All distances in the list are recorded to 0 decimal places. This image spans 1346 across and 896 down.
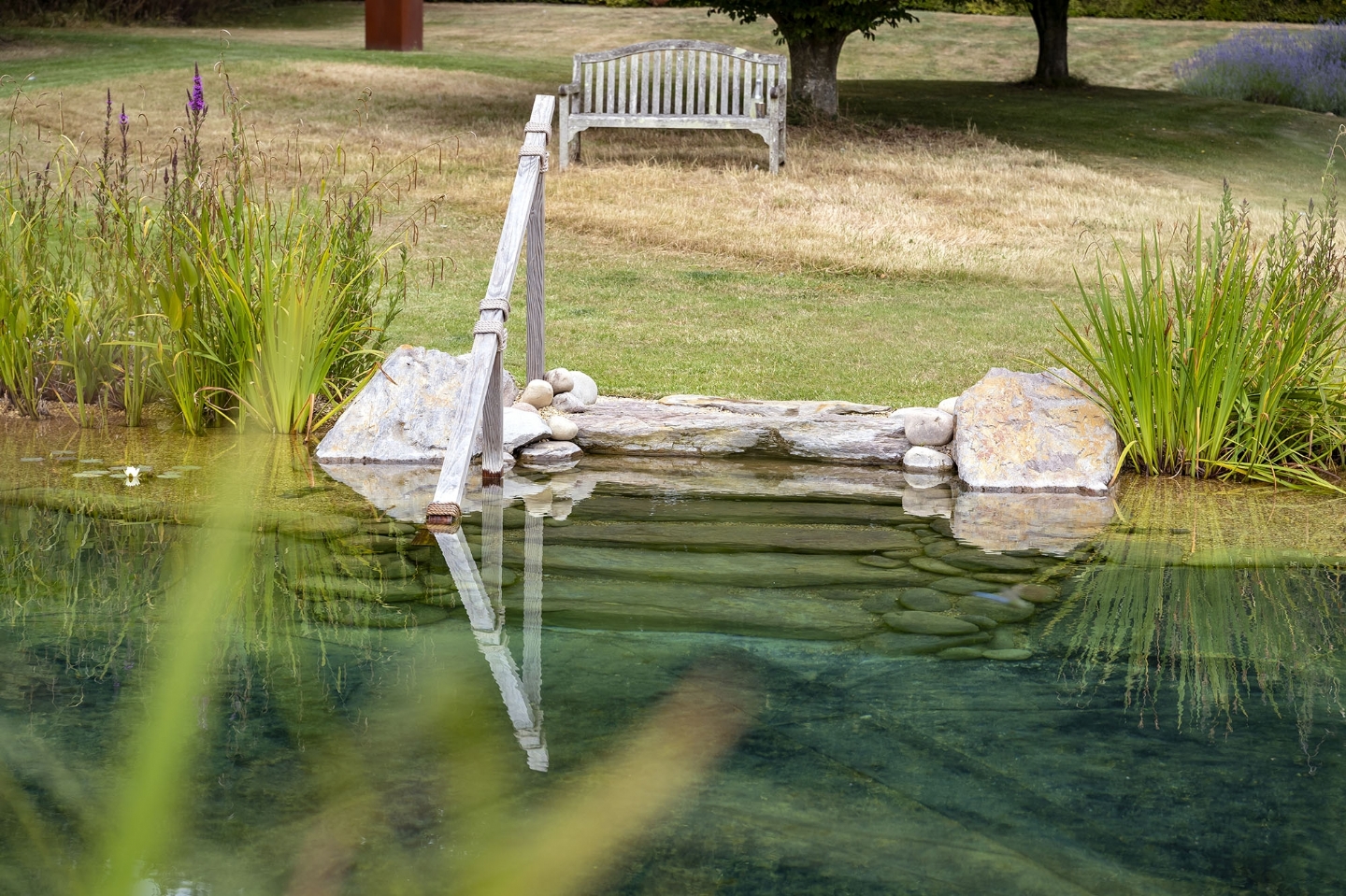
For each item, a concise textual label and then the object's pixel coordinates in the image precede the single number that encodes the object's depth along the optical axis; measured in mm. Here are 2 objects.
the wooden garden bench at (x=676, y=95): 12750
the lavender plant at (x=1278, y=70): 20047
